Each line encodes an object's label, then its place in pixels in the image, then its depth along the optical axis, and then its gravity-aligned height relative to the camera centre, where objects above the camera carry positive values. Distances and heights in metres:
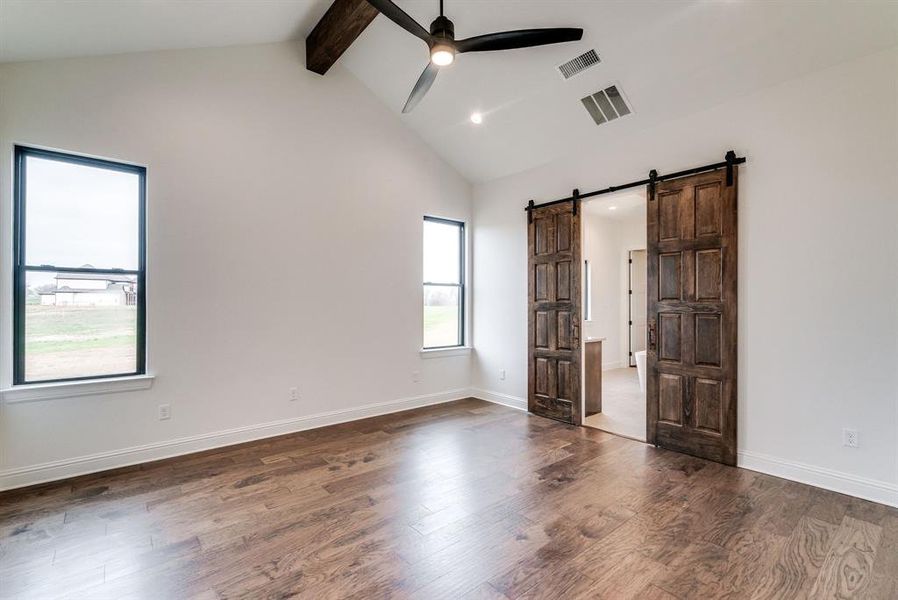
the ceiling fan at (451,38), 2.56 +1.74
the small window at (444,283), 5.47 +0.24
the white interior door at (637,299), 8.45 +0.03
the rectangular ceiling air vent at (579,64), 3.43 +2.03
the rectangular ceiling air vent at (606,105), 3.68 +1.81
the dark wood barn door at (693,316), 3.38 -0.14
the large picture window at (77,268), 3.09 +0.26
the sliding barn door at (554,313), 4.54 -0.15
